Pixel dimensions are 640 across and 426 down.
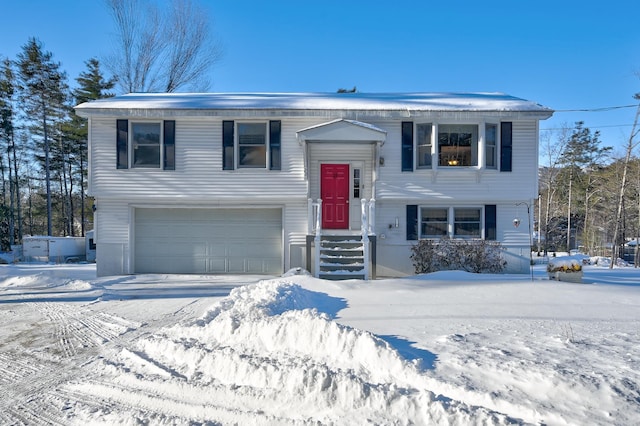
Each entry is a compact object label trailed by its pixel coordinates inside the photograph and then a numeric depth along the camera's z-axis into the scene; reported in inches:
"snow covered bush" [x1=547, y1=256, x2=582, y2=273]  376.5
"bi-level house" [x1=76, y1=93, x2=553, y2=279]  459.2
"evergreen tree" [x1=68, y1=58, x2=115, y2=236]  1024.9
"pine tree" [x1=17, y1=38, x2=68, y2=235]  1005.2
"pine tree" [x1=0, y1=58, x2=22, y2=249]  995.3
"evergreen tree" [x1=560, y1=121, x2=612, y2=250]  1338.6
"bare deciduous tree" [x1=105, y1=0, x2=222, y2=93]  898.7
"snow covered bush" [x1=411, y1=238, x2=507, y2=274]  453.4
